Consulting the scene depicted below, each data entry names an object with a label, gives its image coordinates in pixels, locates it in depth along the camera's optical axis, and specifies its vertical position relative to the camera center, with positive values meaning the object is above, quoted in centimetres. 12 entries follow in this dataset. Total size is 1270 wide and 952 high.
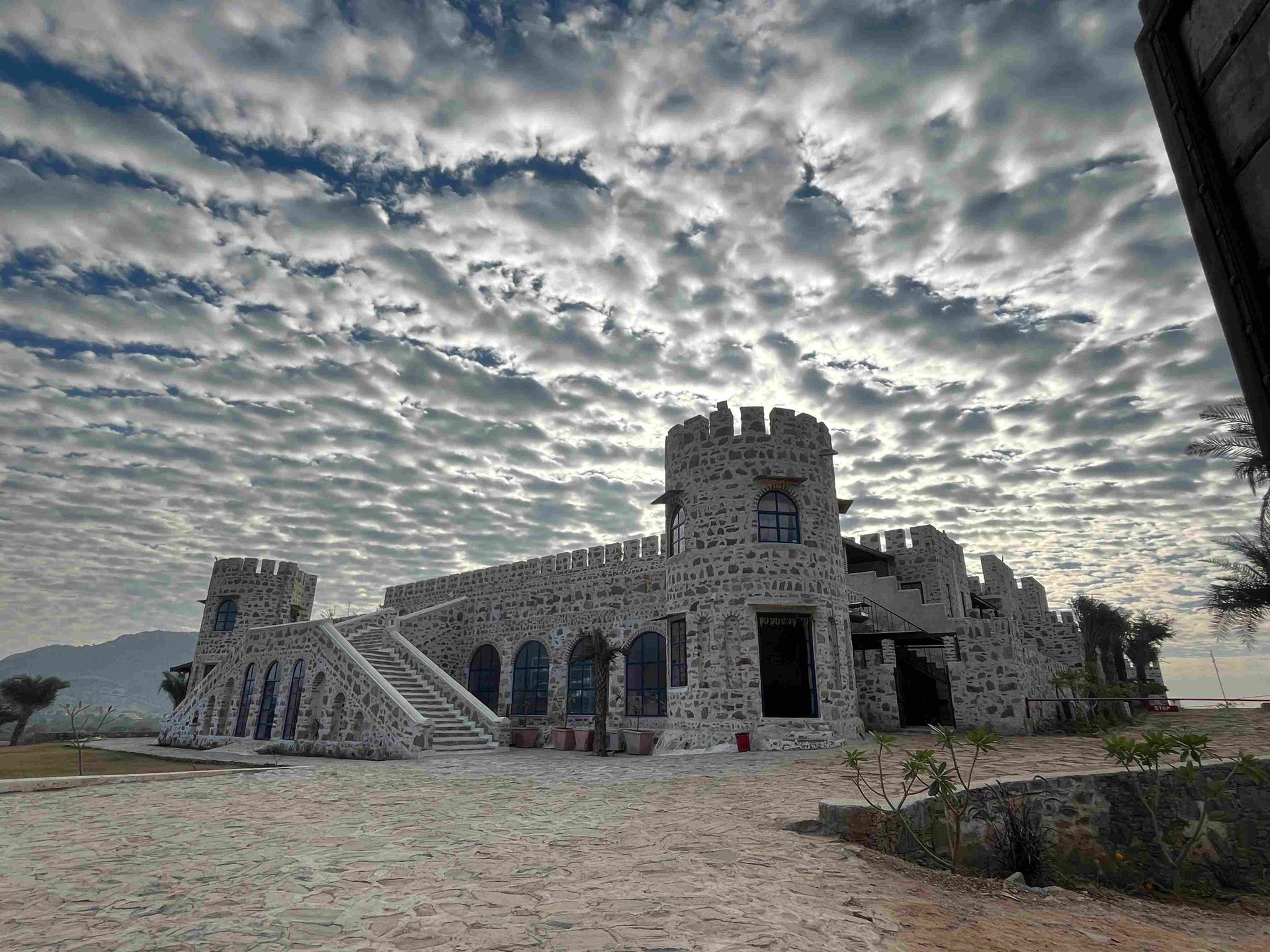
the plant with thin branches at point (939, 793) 582 -91
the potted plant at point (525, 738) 1817 -108
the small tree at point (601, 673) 1580 +57
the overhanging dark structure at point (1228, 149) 193 +164
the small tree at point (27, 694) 3031 +12
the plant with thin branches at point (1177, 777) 624 -89
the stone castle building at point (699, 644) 1477 +140
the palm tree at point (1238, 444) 1450 +564
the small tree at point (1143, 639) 3166 +273
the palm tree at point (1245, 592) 1848 +291
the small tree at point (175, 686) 3292 +51
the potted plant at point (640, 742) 1572 -104
